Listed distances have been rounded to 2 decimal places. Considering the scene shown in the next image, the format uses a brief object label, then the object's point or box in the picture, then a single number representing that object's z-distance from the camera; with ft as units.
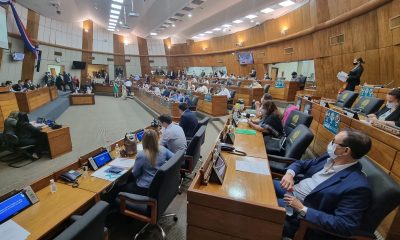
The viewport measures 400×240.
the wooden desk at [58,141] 14.09
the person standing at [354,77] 17.16
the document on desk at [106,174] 7.08
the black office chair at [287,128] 10.16
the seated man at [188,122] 13.66
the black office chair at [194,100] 23.44
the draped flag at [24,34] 28.89
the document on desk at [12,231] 4.56
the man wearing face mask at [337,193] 4.67
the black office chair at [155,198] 6.19
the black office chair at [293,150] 7.97
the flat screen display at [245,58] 44.19
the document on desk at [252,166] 6.82
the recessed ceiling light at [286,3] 29.28
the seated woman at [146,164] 7.12
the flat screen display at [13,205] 5.02
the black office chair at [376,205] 4.42
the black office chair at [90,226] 3.38
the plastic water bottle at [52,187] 6.21
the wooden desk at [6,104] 19.16
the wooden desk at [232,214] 4.64
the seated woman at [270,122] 11.57
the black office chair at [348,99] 14.28
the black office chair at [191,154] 9.64
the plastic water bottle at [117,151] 8.95
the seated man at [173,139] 9.72
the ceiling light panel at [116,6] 34.66
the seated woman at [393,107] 10.25
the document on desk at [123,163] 7.98
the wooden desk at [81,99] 37.99
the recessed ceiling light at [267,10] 32.59
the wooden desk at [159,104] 23.65
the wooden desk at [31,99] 24.36
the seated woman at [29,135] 13.56
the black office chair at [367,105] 12.60
